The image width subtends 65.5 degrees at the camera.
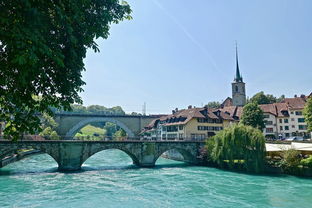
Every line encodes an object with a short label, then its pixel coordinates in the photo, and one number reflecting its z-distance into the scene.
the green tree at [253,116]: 43.66
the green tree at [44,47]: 4.64
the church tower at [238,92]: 71.81
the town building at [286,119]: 48.94
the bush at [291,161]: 25.88
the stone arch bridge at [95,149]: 28.17
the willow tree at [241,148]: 28.08
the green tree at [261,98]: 64.75
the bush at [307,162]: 25.05
